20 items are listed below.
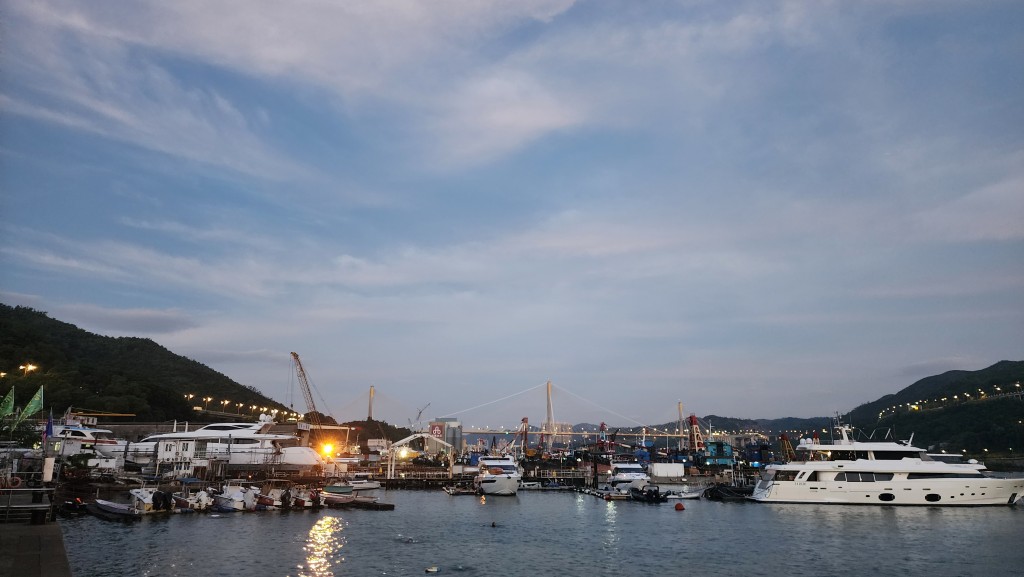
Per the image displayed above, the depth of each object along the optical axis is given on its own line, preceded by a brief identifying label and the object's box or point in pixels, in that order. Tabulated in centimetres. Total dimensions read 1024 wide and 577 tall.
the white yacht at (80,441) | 7300
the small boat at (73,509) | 4941
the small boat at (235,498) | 5700
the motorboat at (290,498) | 5872
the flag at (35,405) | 4688
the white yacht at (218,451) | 7881
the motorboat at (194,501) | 5559
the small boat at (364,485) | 7986
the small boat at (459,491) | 8912
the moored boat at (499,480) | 8469
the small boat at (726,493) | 7881
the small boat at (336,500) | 6225
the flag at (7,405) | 4219
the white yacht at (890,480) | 6406
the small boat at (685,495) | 8259
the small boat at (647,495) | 7831
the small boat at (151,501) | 5112
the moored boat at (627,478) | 8362
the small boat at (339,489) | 6789
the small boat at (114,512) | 4831
